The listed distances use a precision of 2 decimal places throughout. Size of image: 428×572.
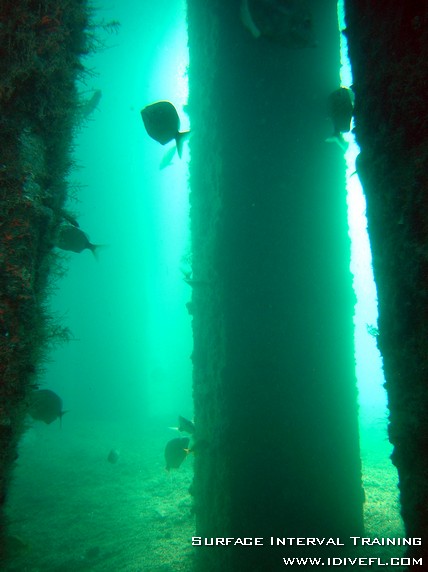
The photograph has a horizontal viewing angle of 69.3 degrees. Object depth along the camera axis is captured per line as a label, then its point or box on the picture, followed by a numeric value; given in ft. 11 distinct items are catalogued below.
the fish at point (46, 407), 13.38
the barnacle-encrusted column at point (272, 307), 12.54
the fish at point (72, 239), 13.69
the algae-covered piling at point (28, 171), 6.63
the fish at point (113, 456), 26.73
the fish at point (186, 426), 16.25
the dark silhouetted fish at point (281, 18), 11.27
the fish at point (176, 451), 16.75
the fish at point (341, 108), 13.12
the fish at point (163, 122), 13.62
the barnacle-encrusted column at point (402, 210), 6.17
